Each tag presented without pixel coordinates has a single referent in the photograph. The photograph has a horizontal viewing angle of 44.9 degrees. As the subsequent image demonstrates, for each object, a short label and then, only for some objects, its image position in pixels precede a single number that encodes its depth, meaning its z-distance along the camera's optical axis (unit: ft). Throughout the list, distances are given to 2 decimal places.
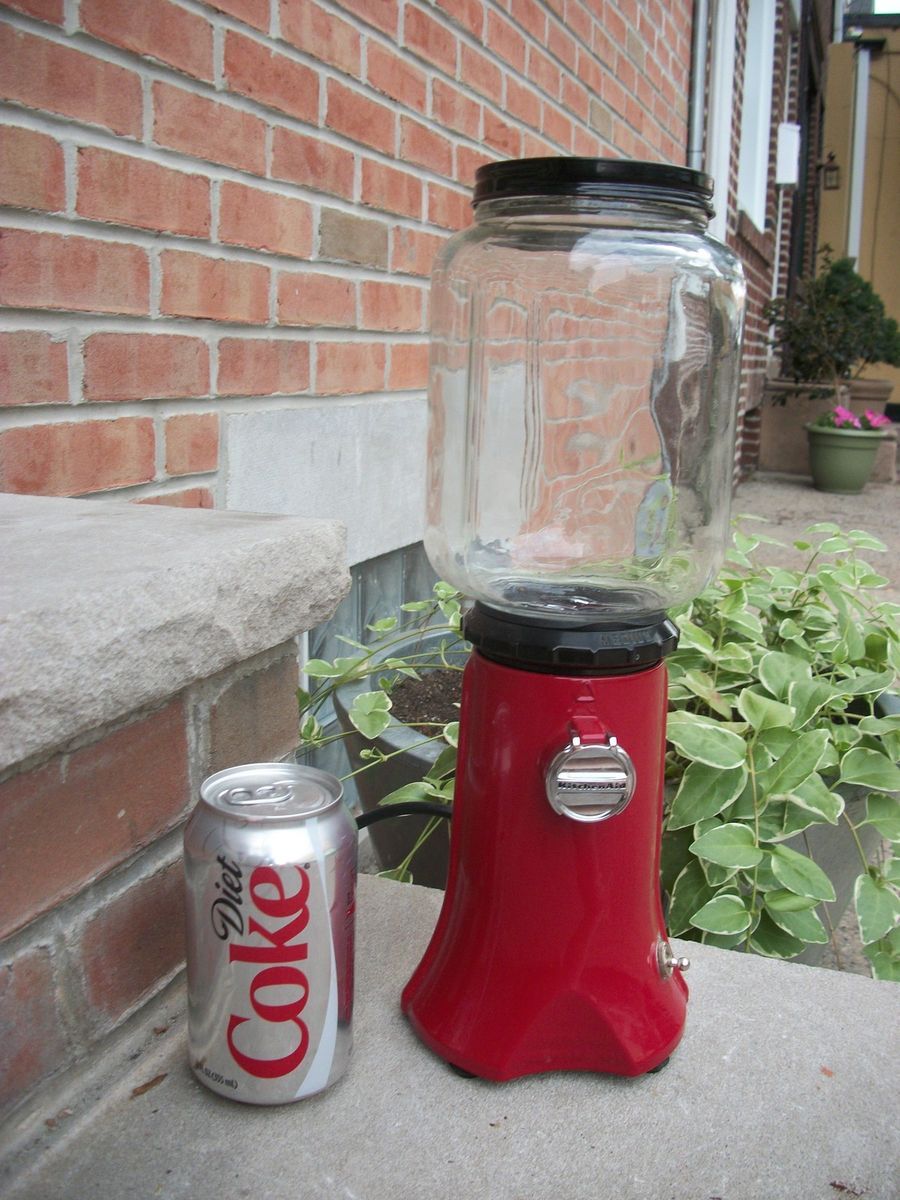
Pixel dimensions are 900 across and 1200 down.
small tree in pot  28.19
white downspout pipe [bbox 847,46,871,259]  47.57
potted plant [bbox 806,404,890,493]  25.40
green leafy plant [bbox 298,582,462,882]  5.45
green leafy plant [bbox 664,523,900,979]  4.80
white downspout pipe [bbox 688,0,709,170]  15.98
